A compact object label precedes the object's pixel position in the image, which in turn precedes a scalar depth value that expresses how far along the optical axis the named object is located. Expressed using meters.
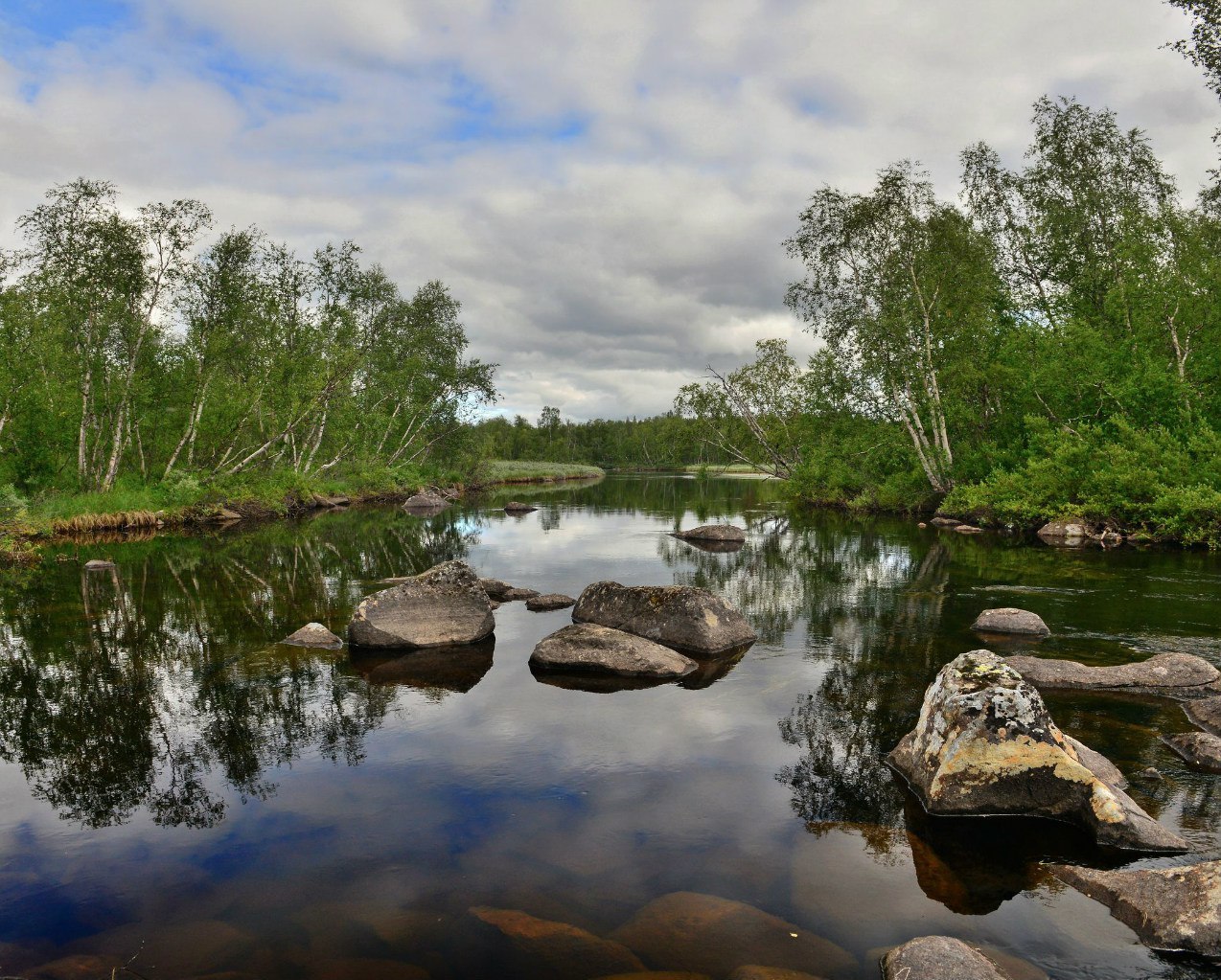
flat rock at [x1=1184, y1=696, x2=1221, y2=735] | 10.17
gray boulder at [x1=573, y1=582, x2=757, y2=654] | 14.97
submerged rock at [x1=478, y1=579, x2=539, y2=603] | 20.41
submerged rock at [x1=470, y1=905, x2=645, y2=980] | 5.69
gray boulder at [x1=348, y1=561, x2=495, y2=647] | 15.15
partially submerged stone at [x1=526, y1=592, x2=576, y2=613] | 19.12
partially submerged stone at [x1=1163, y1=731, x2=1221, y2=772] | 8.91
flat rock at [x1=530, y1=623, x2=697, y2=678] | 13.52
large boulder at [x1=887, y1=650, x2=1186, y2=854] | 7.75
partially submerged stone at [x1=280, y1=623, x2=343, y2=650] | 15.34
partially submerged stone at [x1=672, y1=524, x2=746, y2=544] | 33.38
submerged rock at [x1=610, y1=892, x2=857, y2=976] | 5.72
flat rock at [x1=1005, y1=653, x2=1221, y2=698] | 11.78
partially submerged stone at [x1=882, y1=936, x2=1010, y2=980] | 5.21
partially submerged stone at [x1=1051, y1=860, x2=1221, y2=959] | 5.70
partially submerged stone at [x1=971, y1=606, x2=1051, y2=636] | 15.41
